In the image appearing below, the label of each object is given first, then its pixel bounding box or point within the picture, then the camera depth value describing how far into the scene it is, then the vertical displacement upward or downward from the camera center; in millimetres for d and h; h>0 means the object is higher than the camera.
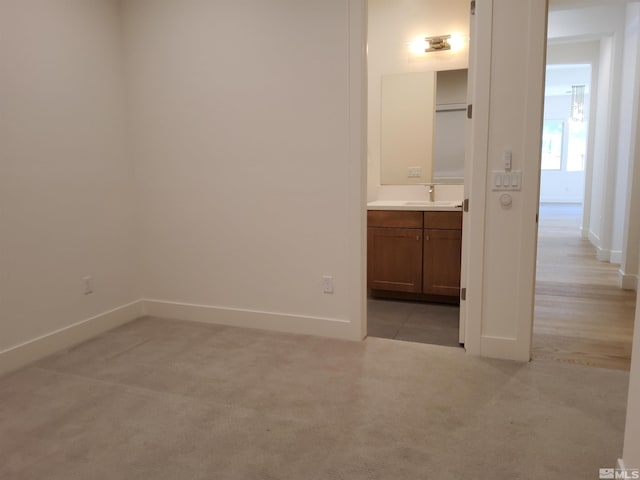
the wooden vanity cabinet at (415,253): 3986 -776
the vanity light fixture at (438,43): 4230 +1042
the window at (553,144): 12789 +420
